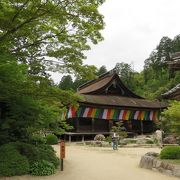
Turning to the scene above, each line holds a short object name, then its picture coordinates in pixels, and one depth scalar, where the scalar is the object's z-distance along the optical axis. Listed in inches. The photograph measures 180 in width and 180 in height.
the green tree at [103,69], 3176.7
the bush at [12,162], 489.1
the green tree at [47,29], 430.9
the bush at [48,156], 585.6
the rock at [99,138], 1327.5
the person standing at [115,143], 1031.7
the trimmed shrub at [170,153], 619.2
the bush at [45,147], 642.0
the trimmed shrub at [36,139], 639.0
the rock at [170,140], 1079.1
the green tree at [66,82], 2737.0
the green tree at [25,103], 436.8
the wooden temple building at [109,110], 1437.0
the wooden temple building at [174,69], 550.9
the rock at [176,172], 506.3
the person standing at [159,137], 1159.9
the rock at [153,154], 673.0
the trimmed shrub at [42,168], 519.5
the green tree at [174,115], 541.0
